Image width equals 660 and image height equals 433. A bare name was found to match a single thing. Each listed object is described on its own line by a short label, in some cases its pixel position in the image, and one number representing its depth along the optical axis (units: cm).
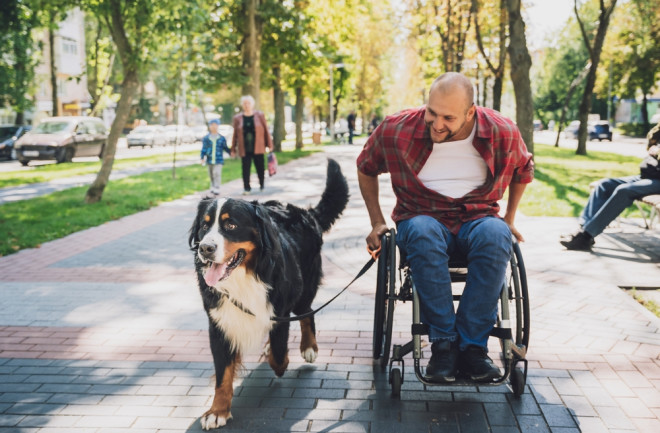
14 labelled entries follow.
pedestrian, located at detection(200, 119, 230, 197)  1273
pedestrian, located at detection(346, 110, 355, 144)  3819
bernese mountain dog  316
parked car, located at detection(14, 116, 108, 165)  2341
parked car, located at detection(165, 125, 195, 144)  4433
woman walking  1312
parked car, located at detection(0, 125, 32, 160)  2772
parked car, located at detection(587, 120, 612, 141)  4350
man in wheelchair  329
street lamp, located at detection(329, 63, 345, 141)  3875
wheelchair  332
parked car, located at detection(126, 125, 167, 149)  4011
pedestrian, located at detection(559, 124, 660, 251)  714
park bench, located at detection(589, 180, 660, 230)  696
